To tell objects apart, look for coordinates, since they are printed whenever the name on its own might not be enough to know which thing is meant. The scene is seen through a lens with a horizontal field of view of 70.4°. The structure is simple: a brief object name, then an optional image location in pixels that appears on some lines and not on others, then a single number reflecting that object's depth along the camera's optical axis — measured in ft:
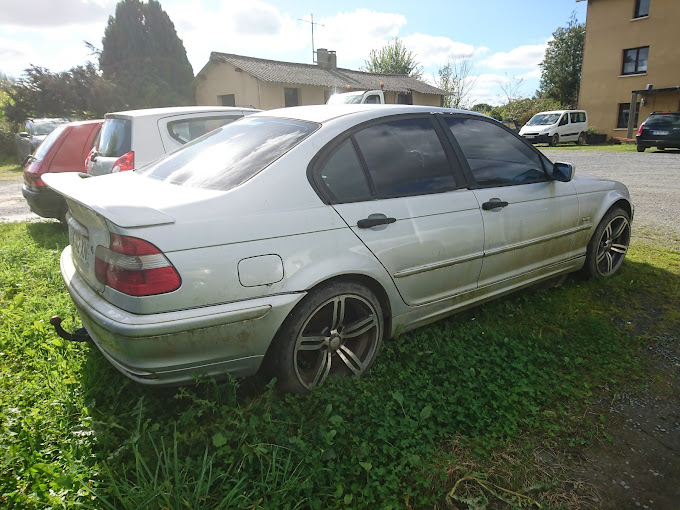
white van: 78.95
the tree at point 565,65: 124.47
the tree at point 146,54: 98.17
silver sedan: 7.22
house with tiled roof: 85.35
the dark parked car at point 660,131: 59.21
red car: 21.62
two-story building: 81.61
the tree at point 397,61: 166.50
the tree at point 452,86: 142.10
